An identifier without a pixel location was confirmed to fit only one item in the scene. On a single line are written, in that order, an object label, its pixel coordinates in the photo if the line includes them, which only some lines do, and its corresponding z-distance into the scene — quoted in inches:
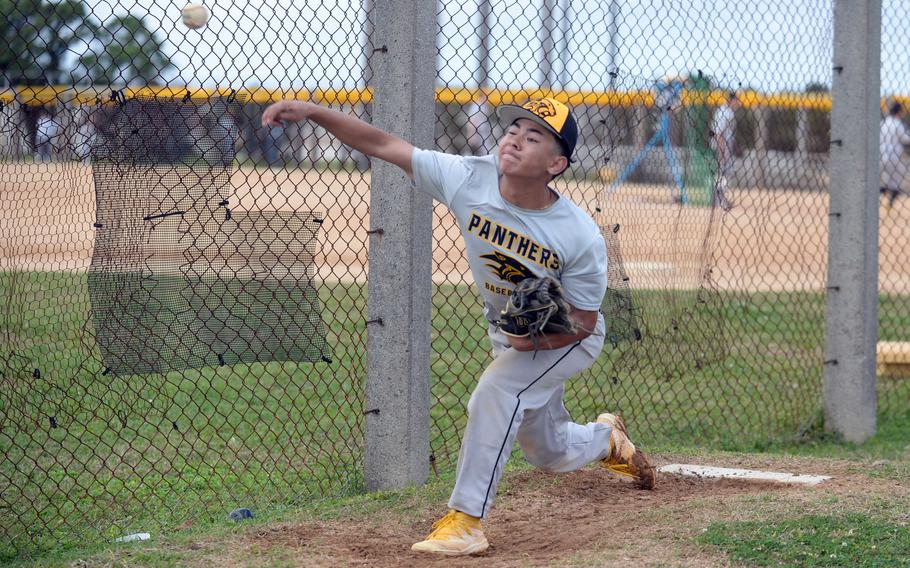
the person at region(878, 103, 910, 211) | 894.6
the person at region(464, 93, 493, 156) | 1479.3
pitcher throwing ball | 302.7
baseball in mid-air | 325.1
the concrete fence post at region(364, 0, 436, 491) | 365.7
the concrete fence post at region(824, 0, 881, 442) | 493.0
